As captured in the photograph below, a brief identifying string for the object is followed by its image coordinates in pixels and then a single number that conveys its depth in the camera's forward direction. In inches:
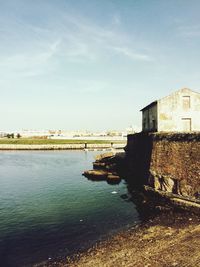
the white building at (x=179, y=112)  1055.1
